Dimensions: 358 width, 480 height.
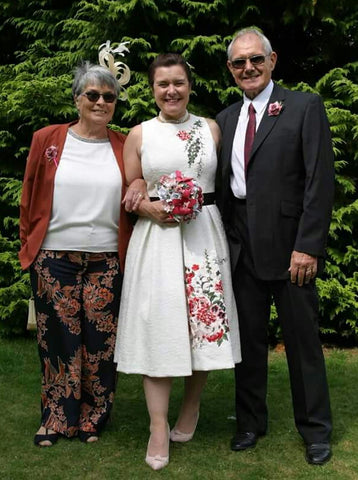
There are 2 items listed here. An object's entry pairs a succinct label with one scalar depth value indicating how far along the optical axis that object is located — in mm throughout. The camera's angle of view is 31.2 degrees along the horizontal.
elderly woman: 3412
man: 3172
